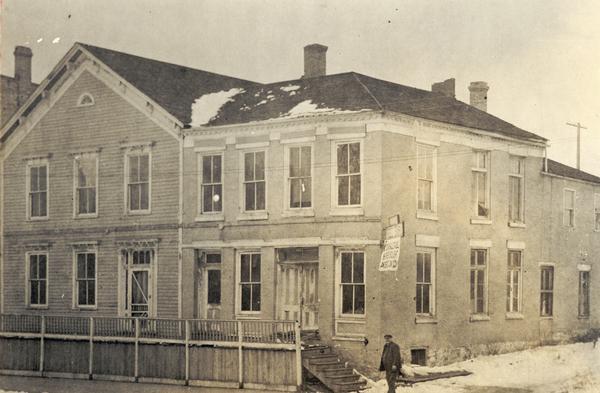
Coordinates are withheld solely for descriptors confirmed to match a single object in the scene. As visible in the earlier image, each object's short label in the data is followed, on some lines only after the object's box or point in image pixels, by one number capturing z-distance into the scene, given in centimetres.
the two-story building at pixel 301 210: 2178
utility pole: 1848
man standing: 1833
